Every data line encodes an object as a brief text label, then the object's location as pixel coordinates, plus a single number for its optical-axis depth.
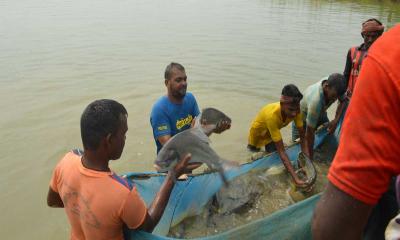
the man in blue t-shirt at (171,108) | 3.82
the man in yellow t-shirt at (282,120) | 4.13
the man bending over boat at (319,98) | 4.37
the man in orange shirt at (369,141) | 0.80
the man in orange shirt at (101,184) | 2.04
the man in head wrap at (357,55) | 4.91
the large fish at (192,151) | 2.70
